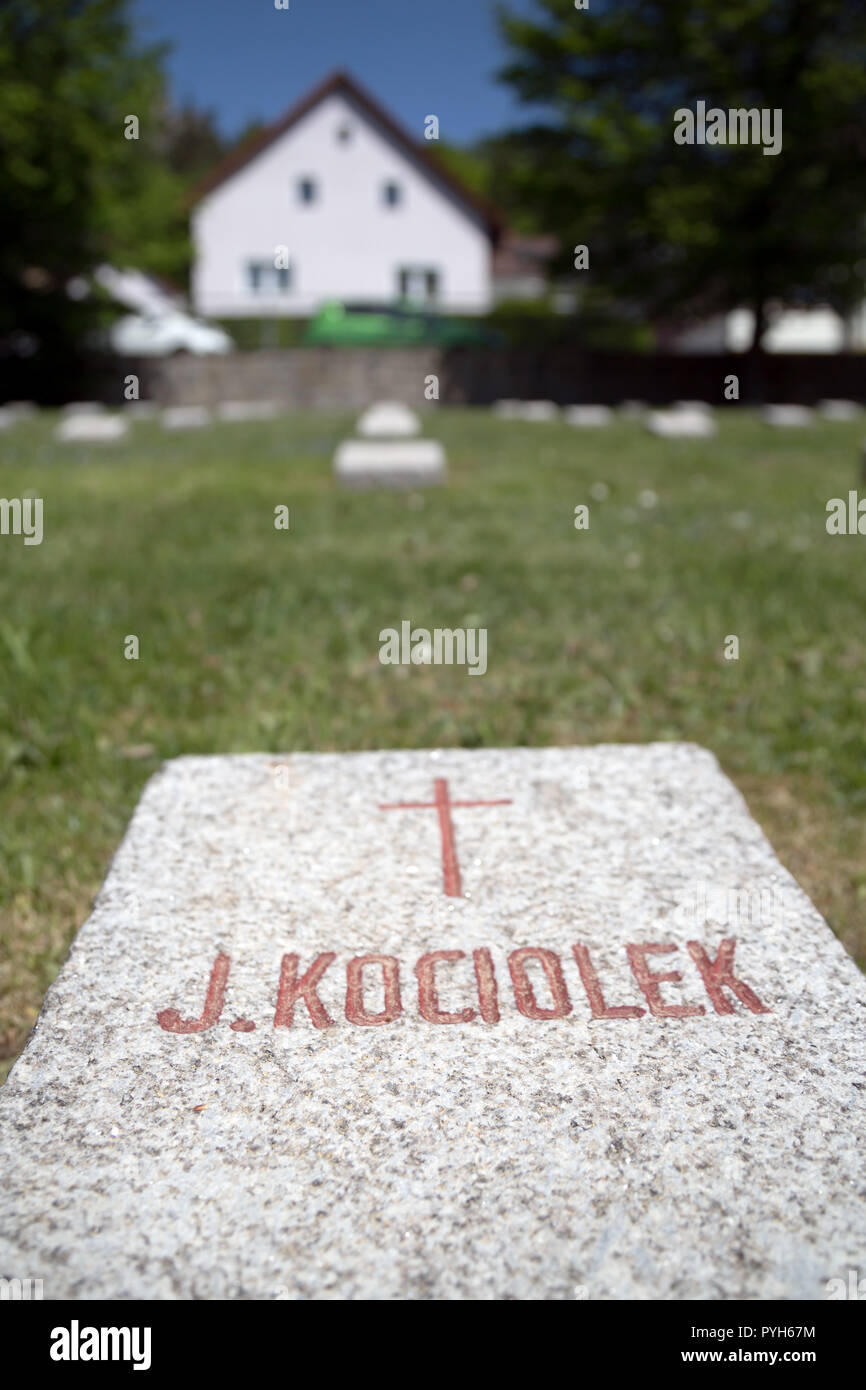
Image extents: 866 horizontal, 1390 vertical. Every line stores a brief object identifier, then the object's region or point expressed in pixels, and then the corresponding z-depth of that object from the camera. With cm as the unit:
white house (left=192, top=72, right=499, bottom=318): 3416
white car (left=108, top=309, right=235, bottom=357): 3212
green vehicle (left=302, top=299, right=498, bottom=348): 2608
